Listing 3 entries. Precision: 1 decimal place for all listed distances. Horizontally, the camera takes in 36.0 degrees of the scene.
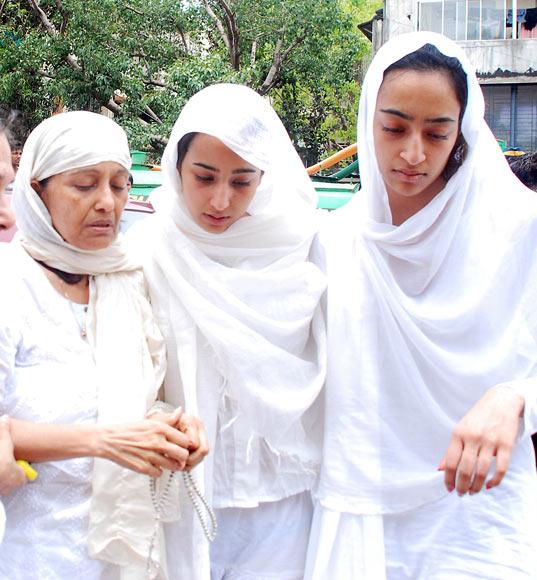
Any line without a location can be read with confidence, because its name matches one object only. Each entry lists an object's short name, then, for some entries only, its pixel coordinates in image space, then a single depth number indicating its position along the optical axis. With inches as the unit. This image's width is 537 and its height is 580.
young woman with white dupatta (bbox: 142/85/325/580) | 80.7
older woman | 67.6
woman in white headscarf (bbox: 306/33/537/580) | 81.0
